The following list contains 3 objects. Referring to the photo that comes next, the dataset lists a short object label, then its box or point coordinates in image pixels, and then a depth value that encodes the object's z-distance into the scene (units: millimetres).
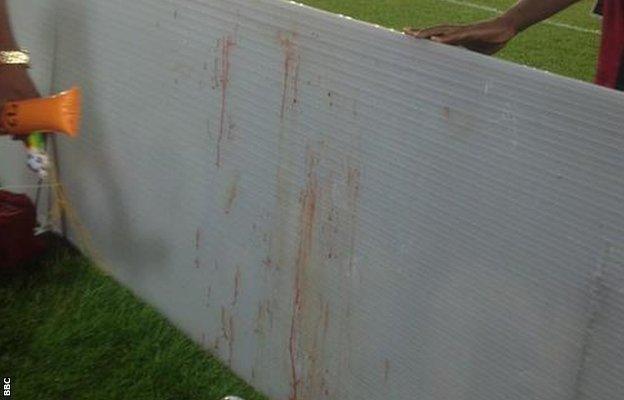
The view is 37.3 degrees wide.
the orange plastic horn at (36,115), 2547
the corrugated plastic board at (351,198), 1894
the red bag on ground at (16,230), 3600
